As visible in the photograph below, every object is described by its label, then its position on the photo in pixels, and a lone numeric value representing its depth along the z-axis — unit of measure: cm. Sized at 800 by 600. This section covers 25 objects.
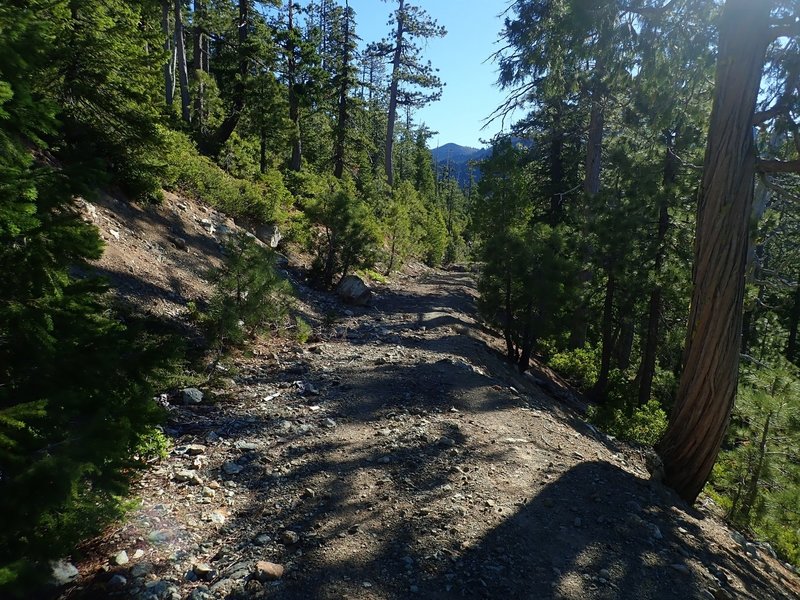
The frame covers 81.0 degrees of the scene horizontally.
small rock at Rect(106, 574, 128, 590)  295
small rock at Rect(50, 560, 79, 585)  278
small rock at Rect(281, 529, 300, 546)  356
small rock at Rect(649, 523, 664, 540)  438
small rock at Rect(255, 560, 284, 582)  316
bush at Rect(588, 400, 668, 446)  1021
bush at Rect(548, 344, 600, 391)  1429
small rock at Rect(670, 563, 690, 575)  391
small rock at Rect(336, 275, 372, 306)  1316
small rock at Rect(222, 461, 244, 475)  454
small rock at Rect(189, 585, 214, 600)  299
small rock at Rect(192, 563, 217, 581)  321
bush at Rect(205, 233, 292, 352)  664
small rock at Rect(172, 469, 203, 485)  422
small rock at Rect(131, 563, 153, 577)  309
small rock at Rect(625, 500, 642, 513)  478
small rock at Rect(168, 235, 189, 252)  983
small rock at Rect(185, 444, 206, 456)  471
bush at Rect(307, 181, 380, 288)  1271
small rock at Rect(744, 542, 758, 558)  575
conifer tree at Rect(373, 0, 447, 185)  2569
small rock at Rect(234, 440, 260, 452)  497
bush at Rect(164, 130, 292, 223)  1216
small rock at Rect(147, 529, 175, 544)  343
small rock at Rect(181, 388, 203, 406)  584
